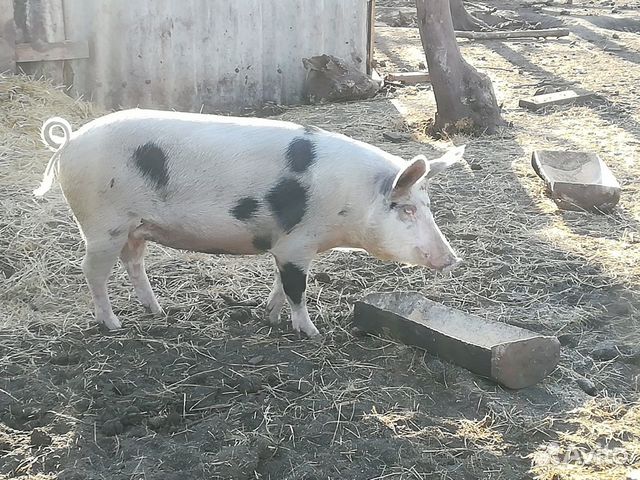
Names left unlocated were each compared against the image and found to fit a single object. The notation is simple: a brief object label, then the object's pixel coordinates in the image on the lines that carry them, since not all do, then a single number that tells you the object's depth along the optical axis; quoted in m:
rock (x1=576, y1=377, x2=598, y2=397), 3.38
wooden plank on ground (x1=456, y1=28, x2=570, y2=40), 13.20
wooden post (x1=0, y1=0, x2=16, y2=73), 7.09
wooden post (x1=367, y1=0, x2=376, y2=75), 9.48
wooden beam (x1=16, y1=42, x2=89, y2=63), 7.29
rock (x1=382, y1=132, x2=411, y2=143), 7.23
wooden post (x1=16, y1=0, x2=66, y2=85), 7.33
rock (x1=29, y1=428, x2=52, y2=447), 2.90
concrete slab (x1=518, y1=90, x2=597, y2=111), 8.46
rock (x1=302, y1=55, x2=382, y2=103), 8.83
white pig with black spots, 3.49
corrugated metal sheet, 7.78
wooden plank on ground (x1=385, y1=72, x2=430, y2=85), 9.96
